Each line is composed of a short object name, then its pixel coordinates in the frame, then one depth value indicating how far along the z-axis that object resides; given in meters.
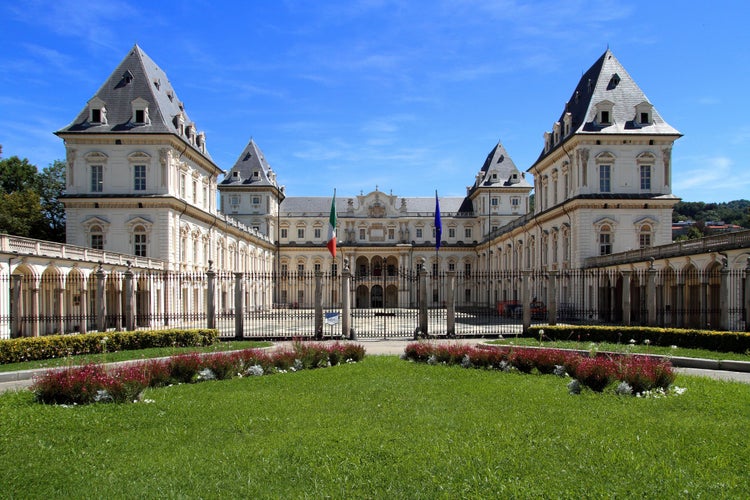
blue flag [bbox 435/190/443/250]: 42.31
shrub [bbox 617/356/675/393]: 12.73
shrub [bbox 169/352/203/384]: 15.16
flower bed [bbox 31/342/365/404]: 12.41
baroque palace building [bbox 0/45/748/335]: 32.72
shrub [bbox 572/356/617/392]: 13.05
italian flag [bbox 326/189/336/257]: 37.83
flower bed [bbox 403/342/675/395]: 12.82
